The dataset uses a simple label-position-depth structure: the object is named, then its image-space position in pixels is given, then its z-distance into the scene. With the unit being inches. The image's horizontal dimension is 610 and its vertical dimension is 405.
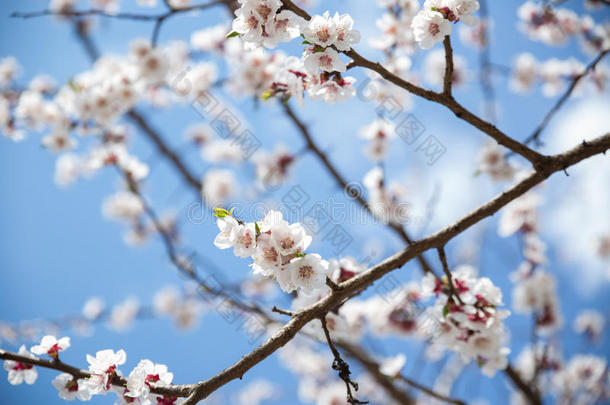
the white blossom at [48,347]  63.2
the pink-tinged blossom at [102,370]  62.5
